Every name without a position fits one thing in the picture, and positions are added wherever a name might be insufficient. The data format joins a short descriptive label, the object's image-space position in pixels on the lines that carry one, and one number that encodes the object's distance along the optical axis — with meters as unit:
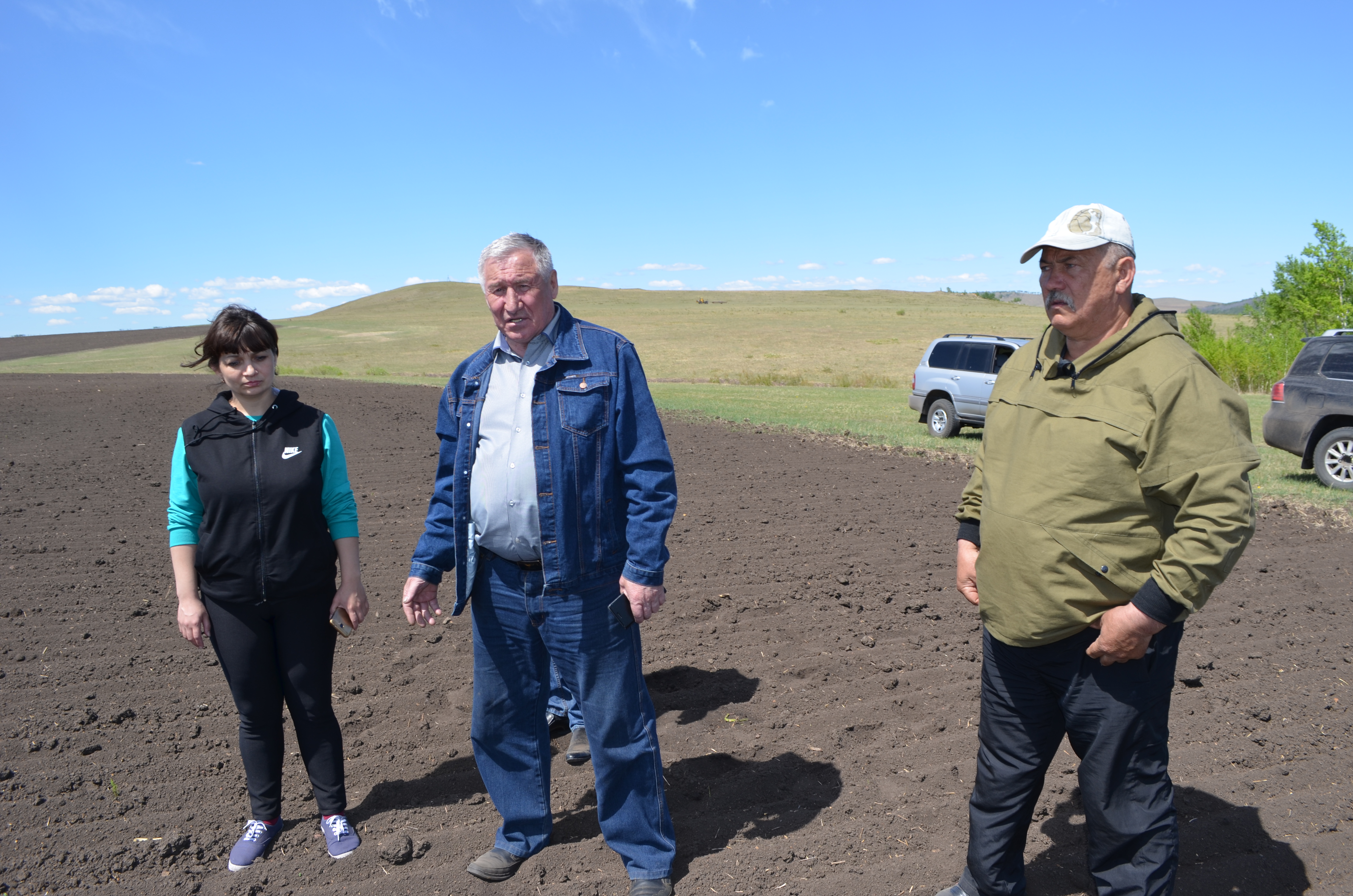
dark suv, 10.68
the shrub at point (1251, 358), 30.47
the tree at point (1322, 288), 42.19
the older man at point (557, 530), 2.83
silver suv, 15.46
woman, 3.15
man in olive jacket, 2.21
